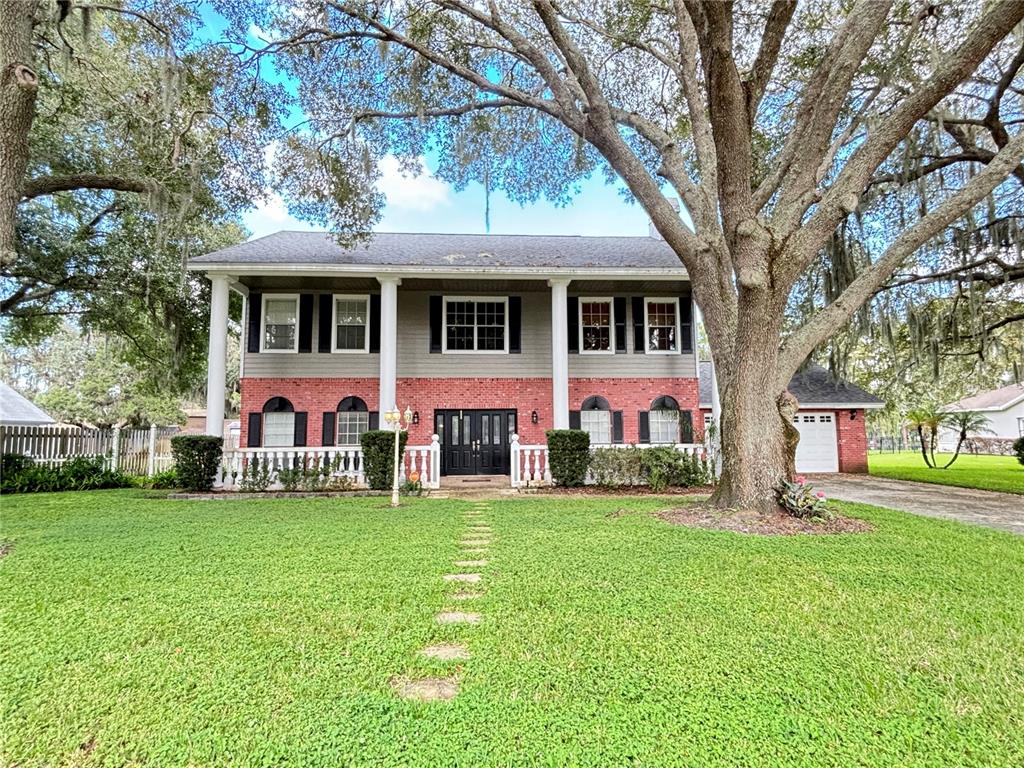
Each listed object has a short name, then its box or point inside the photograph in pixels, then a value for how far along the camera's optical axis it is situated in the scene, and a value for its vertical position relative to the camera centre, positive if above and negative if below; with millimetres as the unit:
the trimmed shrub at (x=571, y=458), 10102 -707
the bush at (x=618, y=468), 10133 -923
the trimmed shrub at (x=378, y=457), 9609 -624
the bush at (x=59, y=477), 10338 -1065
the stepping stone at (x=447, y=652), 2541 -1169
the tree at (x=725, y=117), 6113 +5269
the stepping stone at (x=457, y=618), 3025 -1179
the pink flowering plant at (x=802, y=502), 6129 -993
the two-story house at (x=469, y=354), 12016 +1704
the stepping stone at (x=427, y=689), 2162 -1164
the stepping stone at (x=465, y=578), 3873 -1196
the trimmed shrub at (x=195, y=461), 9664 -672
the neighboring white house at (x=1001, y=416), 29641 +194
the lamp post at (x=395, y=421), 8000 +47
